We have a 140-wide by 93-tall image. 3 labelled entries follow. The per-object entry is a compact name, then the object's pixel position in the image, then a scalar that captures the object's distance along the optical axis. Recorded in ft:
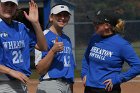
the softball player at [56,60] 31.32
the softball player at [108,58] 34.06
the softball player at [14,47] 29.63
